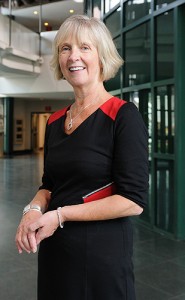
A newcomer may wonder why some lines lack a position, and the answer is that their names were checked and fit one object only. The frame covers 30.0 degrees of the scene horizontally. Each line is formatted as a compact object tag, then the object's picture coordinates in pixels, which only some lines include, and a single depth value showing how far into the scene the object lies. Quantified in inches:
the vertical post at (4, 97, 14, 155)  816.3
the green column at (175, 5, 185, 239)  182.4
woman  47.6
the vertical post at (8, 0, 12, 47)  563.9
